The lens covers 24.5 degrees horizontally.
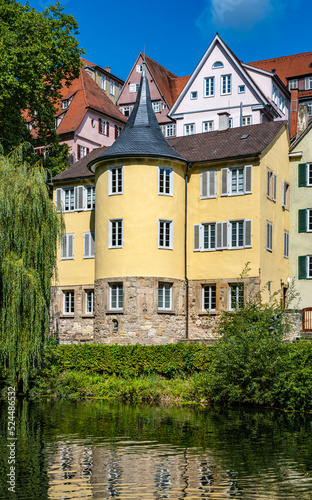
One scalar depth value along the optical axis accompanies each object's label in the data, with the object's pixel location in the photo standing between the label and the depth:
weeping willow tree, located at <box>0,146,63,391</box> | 29.00
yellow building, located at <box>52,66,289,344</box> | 35.53
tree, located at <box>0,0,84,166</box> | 41.62
